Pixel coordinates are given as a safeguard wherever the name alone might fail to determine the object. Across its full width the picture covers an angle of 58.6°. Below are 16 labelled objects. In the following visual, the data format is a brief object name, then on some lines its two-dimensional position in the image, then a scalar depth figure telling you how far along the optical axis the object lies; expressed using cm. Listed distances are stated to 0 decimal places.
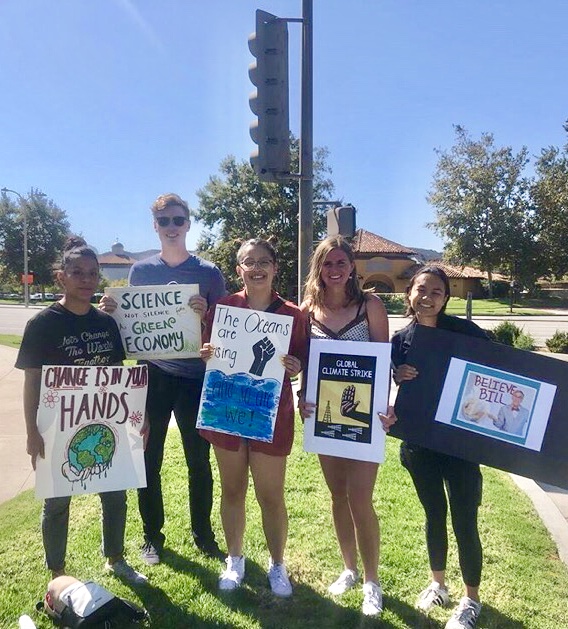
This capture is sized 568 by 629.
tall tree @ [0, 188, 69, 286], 5300
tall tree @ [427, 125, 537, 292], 3653
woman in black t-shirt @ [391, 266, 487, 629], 273
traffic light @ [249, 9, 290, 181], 510
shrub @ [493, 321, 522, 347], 1459
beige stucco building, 4922
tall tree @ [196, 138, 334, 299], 3369
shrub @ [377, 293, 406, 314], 3453
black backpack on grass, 260
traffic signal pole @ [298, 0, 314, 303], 616
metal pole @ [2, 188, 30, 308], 3728
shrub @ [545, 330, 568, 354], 1446
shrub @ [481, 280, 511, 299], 5175
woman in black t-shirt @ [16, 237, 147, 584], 277
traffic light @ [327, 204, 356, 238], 636
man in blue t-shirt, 331
